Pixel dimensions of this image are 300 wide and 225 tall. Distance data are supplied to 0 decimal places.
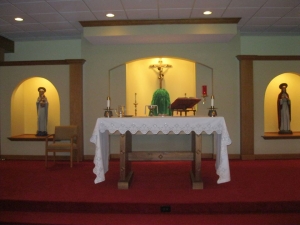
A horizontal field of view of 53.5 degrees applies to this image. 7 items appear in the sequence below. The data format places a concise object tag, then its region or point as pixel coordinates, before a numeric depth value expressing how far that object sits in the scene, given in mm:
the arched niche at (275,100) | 7328
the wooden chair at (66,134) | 6262
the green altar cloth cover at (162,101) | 6820
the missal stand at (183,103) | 4195
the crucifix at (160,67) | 6918
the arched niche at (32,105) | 7648
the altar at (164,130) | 4141
